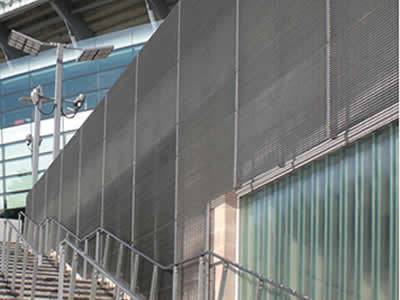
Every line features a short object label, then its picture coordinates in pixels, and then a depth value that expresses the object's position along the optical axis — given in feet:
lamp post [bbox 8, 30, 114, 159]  96.53
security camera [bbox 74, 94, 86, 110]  98.17
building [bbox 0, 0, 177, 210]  144.36
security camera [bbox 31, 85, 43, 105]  102.53
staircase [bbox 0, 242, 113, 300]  51.72
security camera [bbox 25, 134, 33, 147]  125.06
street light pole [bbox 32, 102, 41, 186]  108.47
